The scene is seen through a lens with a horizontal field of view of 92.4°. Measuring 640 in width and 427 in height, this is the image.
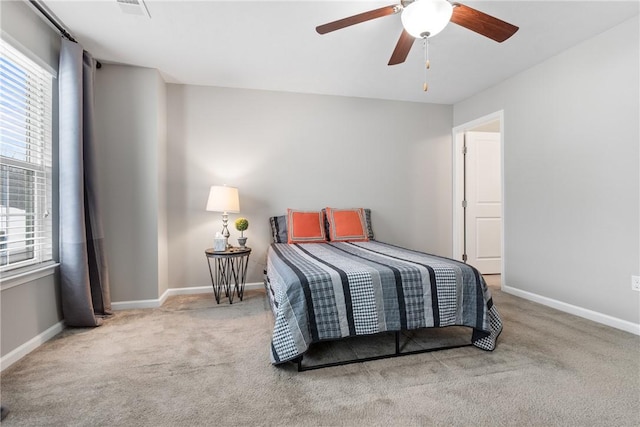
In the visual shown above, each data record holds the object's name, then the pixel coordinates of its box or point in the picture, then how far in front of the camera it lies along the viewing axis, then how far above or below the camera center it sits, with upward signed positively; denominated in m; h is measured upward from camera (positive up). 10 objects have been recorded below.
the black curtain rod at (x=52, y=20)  2.07 +1.40
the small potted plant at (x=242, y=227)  3.25 -0.17
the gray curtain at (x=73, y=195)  2.34 +0.13
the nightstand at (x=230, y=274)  3.30 -0.70
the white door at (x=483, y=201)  4.18 +0.12
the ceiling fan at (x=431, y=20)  1.63 +1.11
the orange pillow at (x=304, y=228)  3.38 -0.19
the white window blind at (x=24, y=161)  1.94 +0.36
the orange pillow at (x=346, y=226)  3.46 -0.18
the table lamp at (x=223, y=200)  3.10 +0.11
